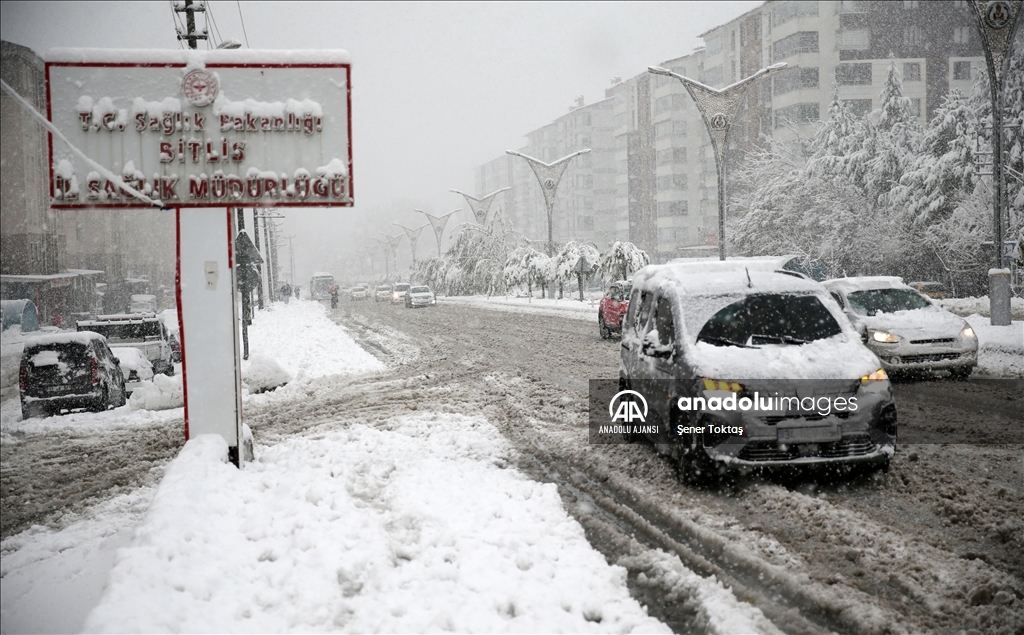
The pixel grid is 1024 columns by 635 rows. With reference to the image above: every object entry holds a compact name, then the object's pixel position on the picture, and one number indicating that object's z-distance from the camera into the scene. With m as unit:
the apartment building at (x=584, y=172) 112.56
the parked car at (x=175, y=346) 19.53
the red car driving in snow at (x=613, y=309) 21.48
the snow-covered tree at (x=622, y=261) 41.50
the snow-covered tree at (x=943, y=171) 40.19
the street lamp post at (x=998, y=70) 17.25
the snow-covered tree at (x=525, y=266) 49.25
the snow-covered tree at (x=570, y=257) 45.62
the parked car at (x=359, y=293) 76.25
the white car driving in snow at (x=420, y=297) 50.31
